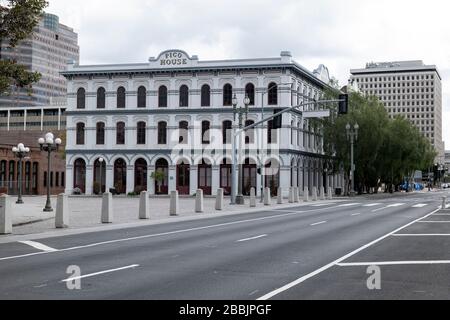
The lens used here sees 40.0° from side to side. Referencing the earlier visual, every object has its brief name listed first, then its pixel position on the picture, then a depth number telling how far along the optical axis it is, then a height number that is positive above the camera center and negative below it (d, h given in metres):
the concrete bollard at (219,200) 35.17 -1.21
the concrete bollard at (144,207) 26.88 -1.27
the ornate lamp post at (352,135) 59.09 +4.48
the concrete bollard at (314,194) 51.42 -1.25
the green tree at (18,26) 20.61 +5.18
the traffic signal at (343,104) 33.88 +4.15
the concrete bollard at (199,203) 32.51 -1.27
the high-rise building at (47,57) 163.38 +32.99
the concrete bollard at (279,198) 44.23 -1.34
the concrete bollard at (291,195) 47.43 -1.20
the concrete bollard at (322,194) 54.72 -1.28
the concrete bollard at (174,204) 29.50 -1.21
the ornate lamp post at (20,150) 43.19 +1.95
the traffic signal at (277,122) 36.59 +3.43
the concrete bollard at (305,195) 49.45 -1.29
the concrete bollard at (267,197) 42.34 -1.22
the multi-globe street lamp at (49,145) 31.86 +1.82
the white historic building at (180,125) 62.91 +5.77
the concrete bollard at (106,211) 24.27 -1.29
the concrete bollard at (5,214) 18.94 -1.11
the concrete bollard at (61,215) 21.61 -1.29
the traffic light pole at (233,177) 41.19 +0.14
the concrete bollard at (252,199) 39.31 -1.27
